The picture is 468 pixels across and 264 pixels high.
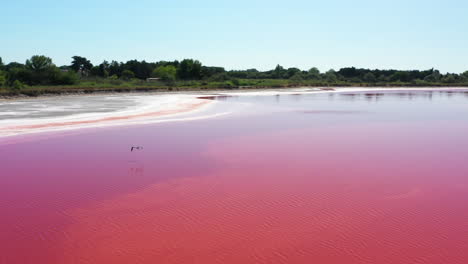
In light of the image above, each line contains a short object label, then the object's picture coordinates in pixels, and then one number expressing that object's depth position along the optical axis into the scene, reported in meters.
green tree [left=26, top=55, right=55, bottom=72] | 56.89
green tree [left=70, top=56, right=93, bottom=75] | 82.94
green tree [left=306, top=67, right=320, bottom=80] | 109.59
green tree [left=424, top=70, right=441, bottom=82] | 105.21
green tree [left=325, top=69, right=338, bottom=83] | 100.19
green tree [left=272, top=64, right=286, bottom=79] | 122.06
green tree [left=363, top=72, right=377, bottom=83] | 107.29
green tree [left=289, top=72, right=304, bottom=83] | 96.14
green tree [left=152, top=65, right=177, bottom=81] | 77.20
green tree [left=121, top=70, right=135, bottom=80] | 80.07
